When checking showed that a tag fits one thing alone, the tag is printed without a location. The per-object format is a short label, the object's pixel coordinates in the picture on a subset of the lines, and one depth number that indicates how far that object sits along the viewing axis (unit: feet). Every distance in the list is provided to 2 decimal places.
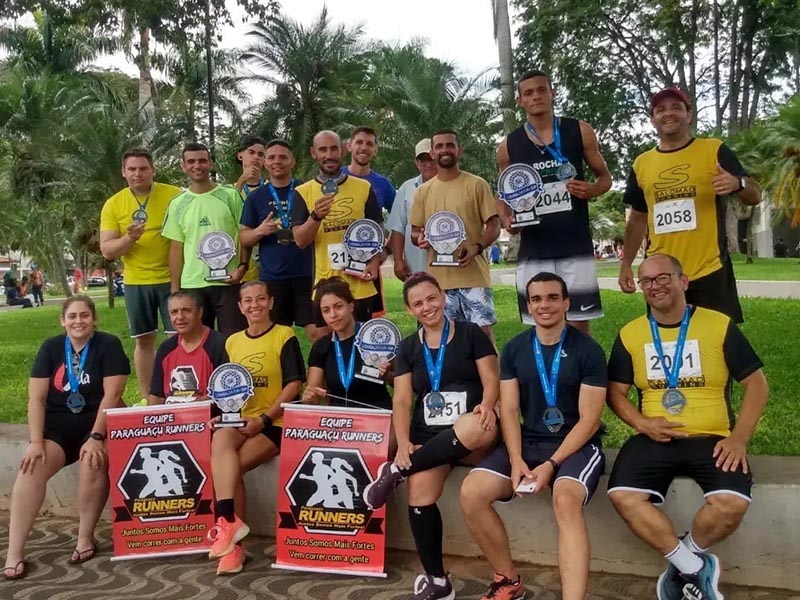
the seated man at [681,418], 10.89
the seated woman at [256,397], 13.69
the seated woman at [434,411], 11.97
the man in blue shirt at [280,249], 17.34
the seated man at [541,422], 11.34
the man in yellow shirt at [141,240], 18.07
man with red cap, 13.71
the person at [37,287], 106.11
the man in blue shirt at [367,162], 19.56
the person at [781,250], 142.31
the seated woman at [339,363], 13.97
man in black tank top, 14.76
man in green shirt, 17.33
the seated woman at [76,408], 14.20
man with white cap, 18.74
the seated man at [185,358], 14.47
